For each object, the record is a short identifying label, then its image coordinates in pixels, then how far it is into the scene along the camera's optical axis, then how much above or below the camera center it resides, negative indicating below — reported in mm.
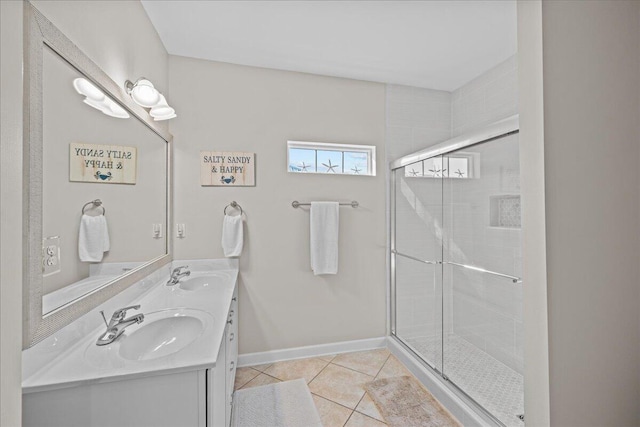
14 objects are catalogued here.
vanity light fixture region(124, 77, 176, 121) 1637 +706
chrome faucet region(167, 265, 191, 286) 1895 -405
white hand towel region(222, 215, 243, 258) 2316 -157
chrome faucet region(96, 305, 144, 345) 1078 -424
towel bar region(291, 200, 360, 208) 2498 +108
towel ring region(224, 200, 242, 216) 2389 +92
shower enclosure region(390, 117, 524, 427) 1959 -391
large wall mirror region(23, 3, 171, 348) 902 +132
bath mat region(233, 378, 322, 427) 1771 -1237
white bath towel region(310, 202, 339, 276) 2475 -179
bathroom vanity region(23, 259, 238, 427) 844 -506
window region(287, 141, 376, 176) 2566 +525
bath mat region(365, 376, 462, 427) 1764 -1234
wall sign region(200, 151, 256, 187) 2352 +389
